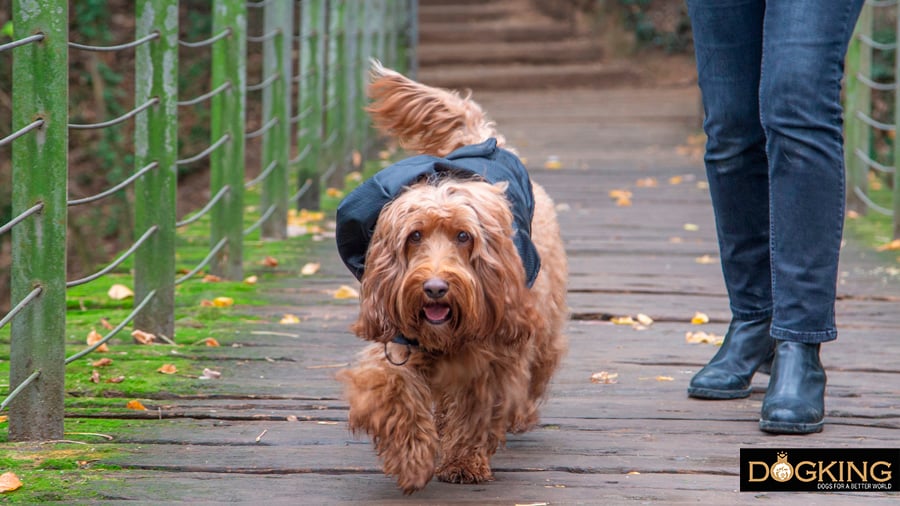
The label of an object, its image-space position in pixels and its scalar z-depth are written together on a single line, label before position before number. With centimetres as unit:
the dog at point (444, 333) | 556
